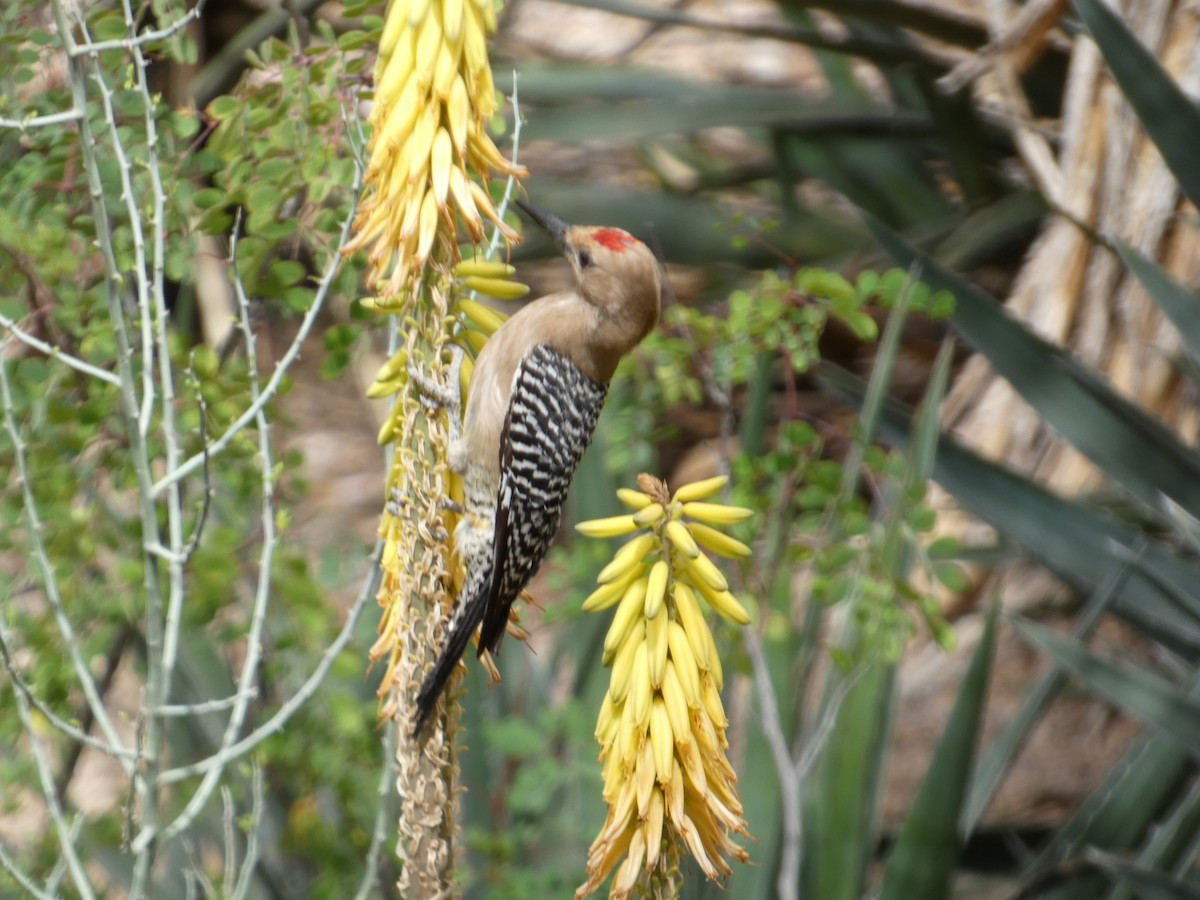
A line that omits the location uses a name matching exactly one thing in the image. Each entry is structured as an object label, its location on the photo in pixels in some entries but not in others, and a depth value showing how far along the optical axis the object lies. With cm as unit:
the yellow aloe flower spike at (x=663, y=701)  552
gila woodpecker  583
